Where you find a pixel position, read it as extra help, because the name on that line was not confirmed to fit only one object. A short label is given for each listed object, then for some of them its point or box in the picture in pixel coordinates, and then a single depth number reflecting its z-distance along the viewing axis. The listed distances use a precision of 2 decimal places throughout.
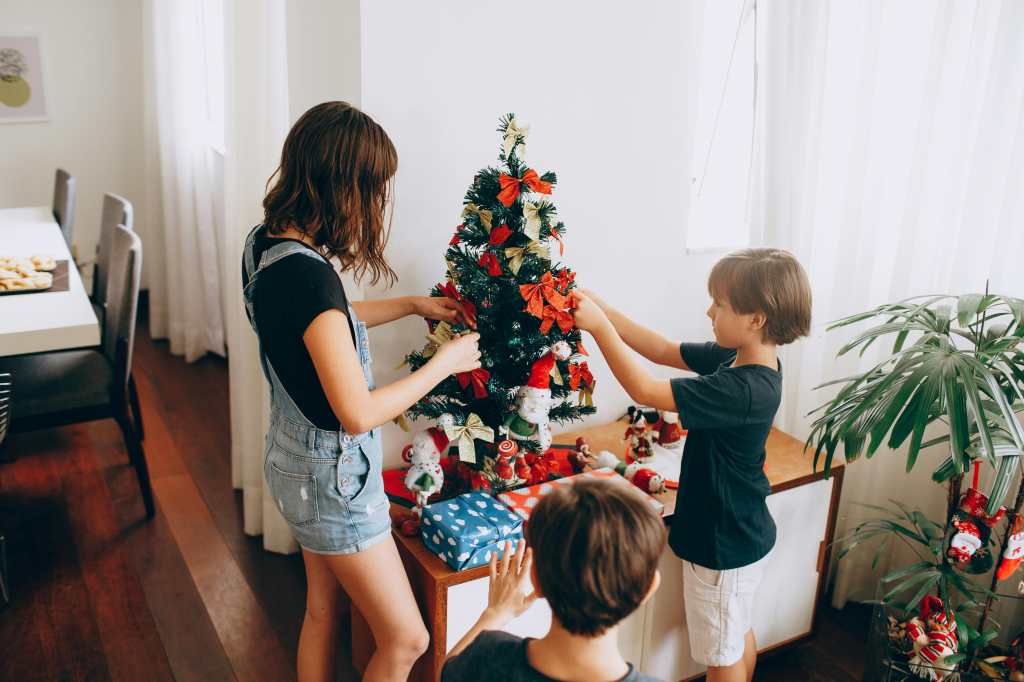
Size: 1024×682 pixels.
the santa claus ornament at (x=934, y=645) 2.04
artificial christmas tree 1.89
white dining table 2.39
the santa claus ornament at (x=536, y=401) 1.97
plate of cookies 2.78
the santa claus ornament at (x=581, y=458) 2.29
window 2.66
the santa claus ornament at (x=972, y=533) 2.02
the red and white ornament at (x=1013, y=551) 2.01
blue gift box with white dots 1.82
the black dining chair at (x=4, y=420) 2.38
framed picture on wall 4.73
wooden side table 1.85
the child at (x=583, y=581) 1.09
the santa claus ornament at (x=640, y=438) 2.34
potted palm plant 1.79
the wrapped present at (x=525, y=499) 1.98
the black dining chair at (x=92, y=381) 2.76
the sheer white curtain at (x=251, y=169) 2.41
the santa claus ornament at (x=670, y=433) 2.43
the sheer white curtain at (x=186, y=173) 4.21
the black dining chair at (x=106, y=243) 3.42
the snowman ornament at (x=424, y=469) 1.98
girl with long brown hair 1.46
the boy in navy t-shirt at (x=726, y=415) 1.75
